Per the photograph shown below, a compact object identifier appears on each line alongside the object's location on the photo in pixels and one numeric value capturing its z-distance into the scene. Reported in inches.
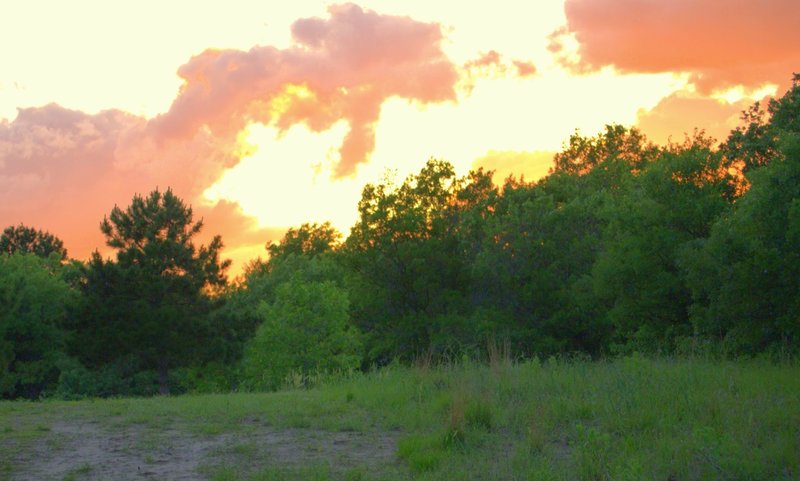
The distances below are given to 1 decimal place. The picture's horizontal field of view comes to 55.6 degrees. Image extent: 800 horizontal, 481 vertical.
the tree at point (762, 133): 1163.3
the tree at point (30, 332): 2246.6
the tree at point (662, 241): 1310.3
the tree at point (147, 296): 1924.2
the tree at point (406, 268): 2106.3
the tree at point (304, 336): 2064.5
